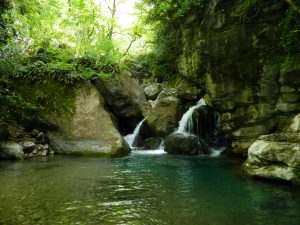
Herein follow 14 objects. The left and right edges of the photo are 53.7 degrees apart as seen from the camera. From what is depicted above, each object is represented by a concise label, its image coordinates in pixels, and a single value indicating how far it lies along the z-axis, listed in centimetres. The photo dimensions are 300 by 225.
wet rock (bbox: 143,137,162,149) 1687
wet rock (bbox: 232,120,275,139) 1235
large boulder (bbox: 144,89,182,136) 1730
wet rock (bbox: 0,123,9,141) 1348
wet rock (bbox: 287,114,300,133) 984
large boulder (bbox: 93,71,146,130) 1656
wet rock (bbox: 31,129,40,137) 1530
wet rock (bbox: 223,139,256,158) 1300
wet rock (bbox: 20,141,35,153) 1383
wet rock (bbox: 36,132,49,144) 1520
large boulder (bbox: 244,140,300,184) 786
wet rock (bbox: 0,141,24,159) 1301
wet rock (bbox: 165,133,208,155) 1487
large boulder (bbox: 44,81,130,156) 1452
